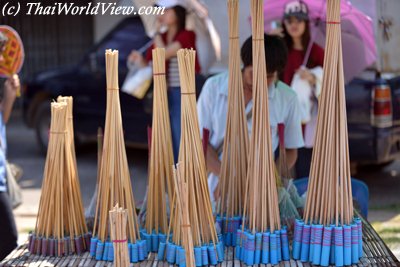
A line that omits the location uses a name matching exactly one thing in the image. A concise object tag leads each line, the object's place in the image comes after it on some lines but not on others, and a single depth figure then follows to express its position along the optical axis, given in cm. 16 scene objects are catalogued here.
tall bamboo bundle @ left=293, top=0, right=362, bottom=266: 206
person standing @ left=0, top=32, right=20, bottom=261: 317
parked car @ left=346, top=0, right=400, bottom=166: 568
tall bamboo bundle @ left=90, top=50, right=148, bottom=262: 218
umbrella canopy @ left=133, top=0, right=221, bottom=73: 629
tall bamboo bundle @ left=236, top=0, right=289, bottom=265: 210
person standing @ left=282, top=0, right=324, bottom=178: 504
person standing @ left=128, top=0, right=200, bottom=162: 512
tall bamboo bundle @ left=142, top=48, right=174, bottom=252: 225
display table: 213
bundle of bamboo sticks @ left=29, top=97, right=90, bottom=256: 228
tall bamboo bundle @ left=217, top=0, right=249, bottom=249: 229
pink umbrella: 411
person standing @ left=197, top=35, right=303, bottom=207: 307
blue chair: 292
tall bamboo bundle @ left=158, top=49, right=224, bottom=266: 205
